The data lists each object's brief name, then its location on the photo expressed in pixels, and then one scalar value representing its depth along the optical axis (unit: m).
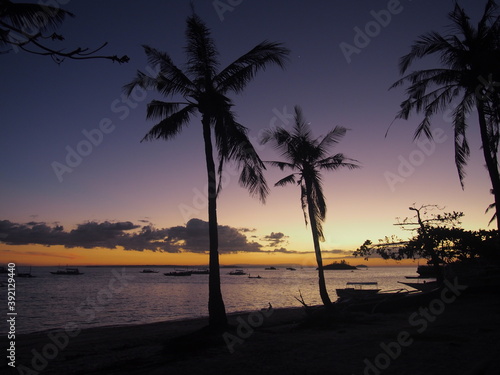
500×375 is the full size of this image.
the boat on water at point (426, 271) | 71.00
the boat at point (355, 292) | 25.39
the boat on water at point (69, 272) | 140.62
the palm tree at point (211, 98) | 12.84
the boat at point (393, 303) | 18.53
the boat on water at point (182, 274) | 149.79
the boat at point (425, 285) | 24.55
